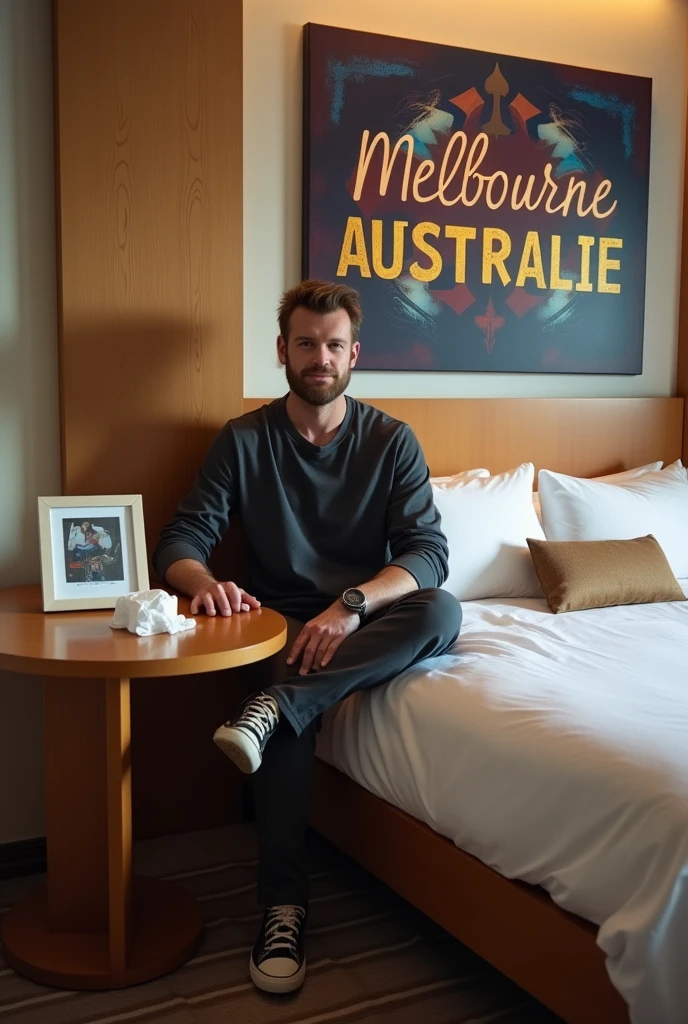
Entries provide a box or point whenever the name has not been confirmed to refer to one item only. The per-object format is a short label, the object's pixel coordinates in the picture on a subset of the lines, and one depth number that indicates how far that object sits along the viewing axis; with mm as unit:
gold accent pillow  2650
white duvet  1417
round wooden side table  1774
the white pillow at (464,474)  2929
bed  1539
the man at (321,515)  2148
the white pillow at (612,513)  2926
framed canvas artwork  2922
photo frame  2074
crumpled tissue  1900
